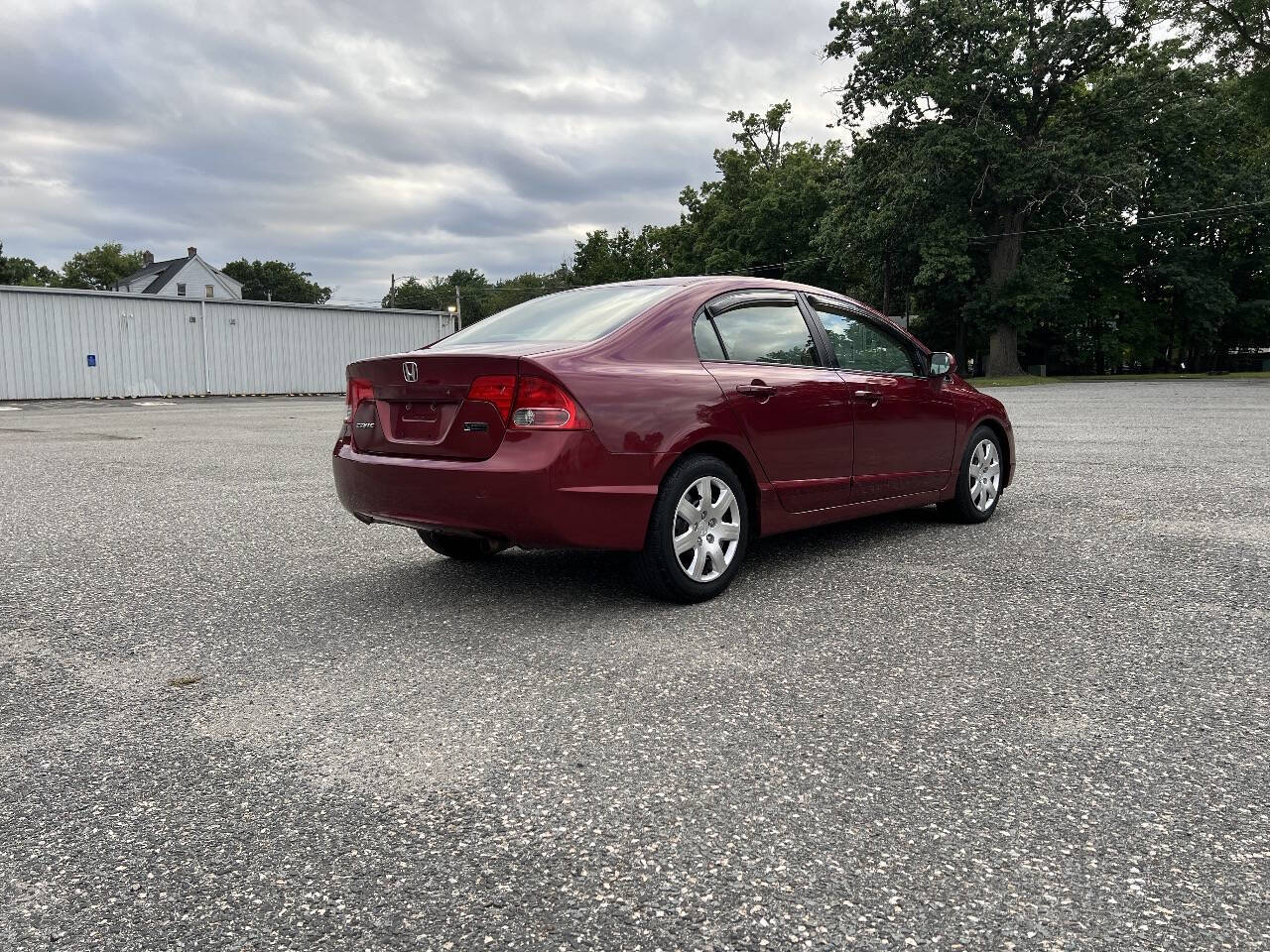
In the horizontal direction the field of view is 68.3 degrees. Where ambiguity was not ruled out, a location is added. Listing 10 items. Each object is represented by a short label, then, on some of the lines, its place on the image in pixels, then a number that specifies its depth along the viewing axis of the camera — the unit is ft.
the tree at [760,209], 173.88
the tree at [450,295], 406.41
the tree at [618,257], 244.63
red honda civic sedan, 12.55
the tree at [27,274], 293.02
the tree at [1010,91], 111.45
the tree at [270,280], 347.15
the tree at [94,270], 309.83
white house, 246.47
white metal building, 95.86
